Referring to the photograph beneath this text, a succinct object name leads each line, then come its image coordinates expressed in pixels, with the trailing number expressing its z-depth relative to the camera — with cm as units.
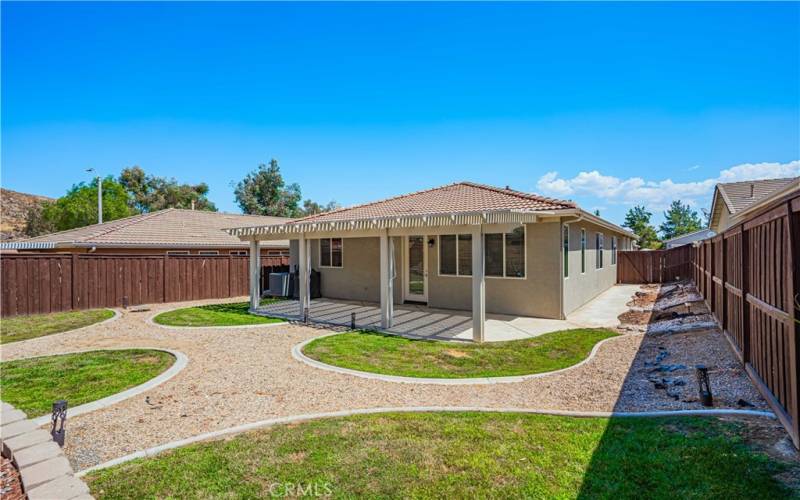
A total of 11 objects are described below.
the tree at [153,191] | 3956
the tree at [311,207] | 5496
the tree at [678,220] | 7000
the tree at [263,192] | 4419
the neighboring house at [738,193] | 1625
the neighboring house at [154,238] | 1591
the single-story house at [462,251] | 922
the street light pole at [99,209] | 2358
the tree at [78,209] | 3033
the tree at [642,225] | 5231
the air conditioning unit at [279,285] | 1562
